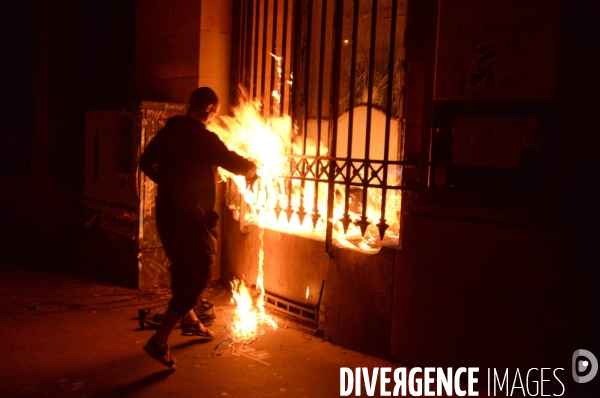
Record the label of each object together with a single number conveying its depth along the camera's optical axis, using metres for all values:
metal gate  5.33
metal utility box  6.61
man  4.55
